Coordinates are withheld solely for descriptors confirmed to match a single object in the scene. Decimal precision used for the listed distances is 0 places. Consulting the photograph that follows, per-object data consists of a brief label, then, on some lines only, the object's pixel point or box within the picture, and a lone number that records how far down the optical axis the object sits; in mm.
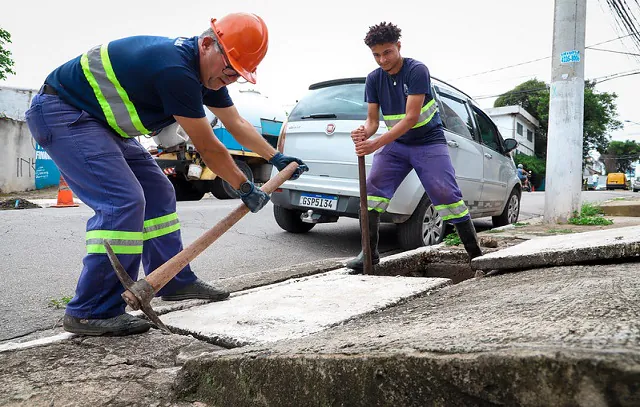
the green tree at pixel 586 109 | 40531
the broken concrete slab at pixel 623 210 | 8609
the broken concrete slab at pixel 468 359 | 979
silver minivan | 5008
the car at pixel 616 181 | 50688
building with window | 38250
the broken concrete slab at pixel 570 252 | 2412
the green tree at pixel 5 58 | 17719
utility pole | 6367
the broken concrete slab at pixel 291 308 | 2135
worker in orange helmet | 2227
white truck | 11617
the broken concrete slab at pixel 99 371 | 1632
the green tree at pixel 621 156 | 63988
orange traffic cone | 10233
